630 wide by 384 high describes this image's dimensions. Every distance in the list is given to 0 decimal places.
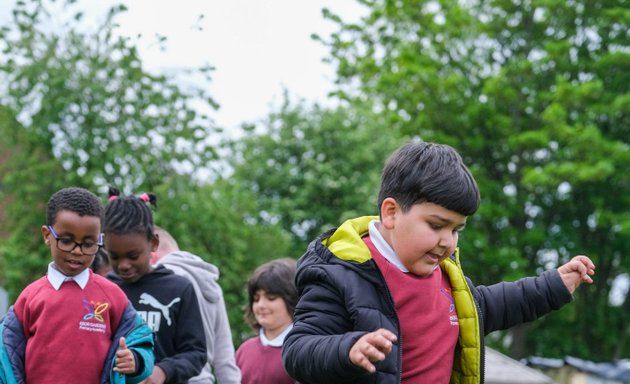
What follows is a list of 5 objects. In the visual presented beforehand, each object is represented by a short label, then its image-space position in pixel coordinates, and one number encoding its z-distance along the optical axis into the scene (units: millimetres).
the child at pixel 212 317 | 6129
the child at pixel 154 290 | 5512
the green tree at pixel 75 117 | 18125
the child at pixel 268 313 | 6422
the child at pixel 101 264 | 6883
